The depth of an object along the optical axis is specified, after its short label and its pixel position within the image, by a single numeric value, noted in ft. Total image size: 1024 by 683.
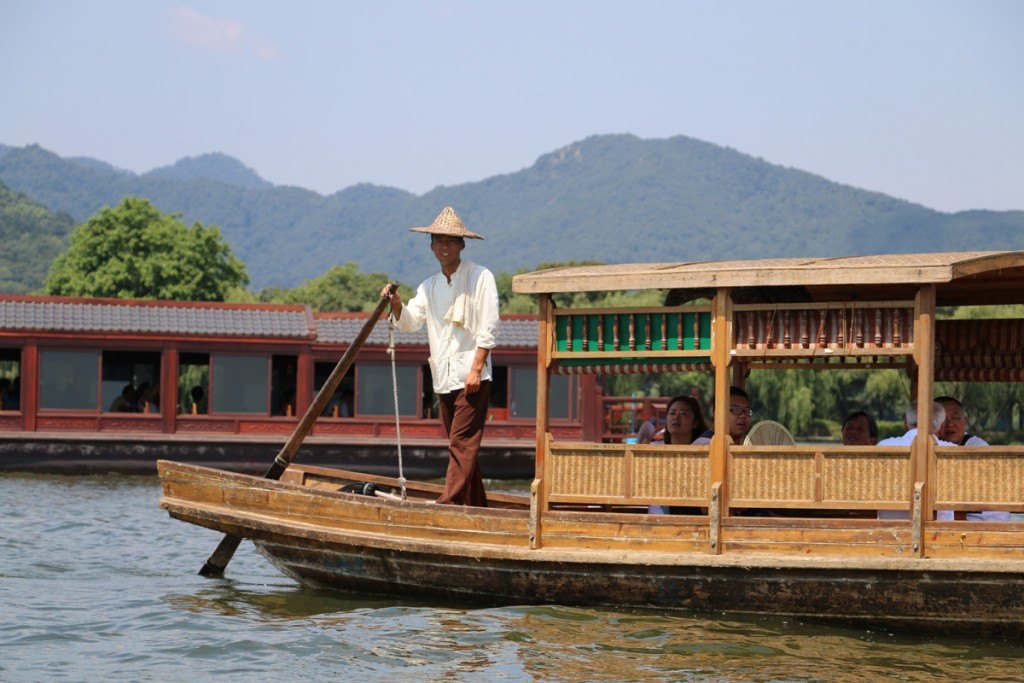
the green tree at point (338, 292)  259.80
